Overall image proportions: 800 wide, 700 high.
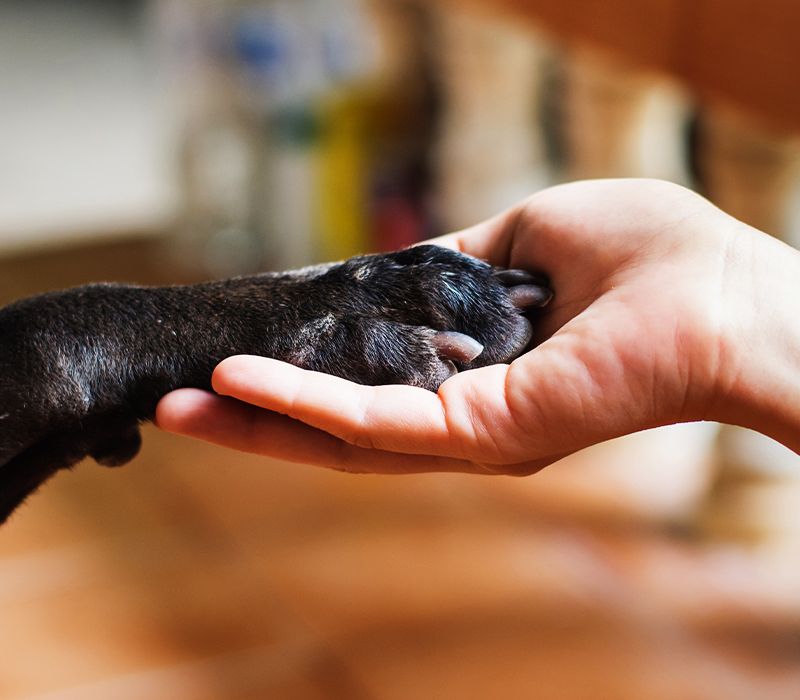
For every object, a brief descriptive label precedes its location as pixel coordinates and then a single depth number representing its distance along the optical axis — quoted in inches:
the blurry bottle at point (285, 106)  103.5
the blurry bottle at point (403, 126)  101.7
